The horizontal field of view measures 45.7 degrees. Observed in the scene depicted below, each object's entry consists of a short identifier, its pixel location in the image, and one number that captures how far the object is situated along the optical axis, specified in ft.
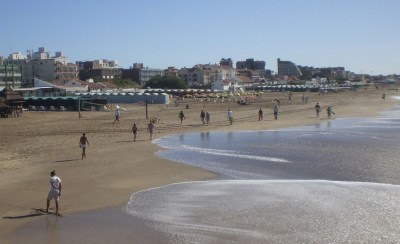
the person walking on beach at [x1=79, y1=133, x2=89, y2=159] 71.39
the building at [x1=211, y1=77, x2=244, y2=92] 403.13
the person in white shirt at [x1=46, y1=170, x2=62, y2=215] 43.11
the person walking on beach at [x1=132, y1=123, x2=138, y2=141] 94.33
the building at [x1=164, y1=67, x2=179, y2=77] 524.52
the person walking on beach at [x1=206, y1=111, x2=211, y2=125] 130.41
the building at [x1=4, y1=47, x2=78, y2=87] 389.19
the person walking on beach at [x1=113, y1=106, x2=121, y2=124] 131.26
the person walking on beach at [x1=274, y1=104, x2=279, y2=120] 148.46
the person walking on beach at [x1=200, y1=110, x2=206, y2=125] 129.88
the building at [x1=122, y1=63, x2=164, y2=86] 513.53
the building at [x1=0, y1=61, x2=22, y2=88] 337.93
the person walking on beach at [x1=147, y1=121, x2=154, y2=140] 97.55
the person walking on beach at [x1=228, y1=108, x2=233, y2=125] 129.59
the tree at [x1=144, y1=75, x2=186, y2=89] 387.96
